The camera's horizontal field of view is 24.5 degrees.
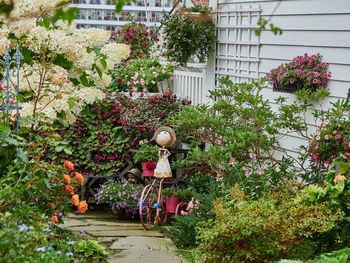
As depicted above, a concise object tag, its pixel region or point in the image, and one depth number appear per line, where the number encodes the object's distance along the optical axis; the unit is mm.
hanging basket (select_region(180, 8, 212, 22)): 10359
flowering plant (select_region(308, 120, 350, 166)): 7070
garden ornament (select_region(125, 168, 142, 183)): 10375
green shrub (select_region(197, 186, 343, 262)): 5672
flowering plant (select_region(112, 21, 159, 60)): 14570
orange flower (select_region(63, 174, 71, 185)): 6706
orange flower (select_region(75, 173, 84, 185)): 7009
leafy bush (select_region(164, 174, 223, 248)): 7871
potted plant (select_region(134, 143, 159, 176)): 9920
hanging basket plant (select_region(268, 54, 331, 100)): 7668
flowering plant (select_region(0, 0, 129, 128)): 6254
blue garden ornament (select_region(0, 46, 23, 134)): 6355
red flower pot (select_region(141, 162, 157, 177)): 9891
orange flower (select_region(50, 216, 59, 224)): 6469
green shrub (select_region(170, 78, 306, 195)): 7895
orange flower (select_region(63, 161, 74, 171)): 6812
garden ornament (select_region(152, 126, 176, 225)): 9523
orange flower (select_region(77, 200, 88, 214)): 7172
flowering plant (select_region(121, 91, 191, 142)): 10500
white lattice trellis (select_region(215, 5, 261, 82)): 9461
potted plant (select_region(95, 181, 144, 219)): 9719
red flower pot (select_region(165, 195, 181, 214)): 9397
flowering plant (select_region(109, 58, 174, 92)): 11719
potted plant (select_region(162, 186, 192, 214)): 9242
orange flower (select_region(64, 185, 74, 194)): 6859
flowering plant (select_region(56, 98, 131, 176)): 10430
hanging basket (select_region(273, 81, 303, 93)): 7995
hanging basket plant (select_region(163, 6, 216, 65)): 10305
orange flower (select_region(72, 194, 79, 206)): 6957
